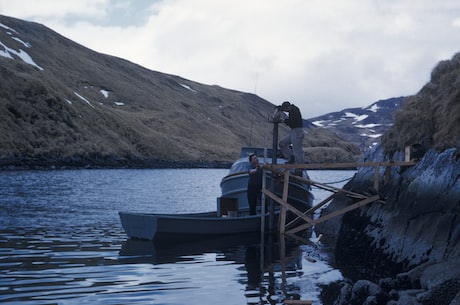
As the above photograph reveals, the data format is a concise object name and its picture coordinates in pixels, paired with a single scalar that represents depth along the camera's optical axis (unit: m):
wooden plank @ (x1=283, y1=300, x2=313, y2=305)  10.51
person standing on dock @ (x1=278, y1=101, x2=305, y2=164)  20.80
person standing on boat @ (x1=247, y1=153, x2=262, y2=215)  20.88
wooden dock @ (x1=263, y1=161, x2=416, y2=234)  17.42
